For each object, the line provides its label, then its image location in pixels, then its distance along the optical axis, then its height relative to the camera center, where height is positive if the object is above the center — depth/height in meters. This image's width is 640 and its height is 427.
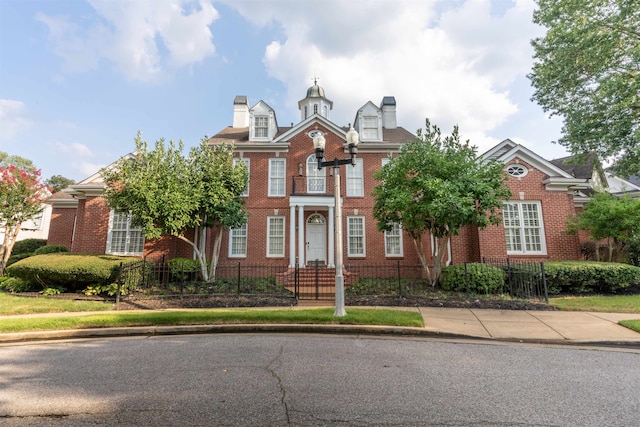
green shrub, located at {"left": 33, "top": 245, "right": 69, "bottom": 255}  16.03 +0.48
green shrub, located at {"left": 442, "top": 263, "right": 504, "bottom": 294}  10.19 -0.76
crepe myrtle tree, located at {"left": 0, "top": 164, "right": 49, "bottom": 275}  14.30 +2.82
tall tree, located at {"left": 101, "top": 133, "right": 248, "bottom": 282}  11.27 +2.62
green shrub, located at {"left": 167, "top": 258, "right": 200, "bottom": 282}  12.91 -0.45
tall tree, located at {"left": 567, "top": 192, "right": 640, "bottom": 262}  10.99 +1.36
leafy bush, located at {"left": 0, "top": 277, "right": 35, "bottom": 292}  11.36 -1.02
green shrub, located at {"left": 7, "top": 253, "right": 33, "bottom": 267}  17.14 +0.02
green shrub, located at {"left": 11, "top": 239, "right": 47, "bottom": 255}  19.62 +0.81
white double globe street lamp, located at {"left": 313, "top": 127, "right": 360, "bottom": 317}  7.40 +1.39
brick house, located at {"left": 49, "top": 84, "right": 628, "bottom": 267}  13.69 +2.28
